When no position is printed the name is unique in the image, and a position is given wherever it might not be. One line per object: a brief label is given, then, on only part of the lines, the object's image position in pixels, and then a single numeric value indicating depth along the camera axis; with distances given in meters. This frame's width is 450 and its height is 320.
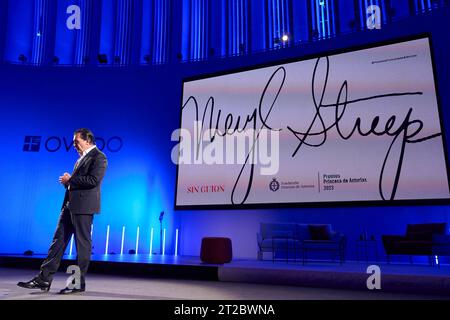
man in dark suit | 2.85
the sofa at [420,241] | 4.80
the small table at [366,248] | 5.74
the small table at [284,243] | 5.50
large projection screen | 5.01
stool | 4.65
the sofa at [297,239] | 5.25
